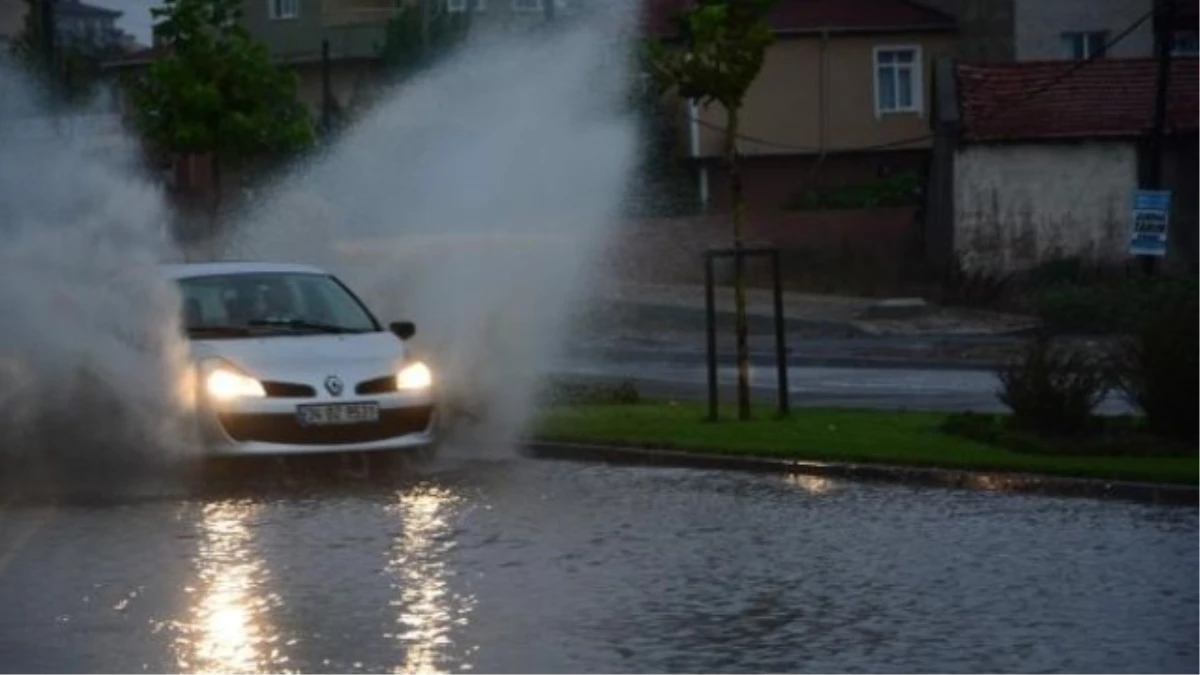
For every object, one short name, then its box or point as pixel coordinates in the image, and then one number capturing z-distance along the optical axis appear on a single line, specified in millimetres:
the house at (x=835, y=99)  59469
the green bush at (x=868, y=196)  55812
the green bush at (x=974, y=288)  46750
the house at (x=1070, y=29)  59062
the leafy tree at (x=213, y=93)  33844
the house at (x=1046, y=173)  48688
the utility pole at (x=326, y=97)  52875
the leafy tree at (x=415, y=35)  56059
